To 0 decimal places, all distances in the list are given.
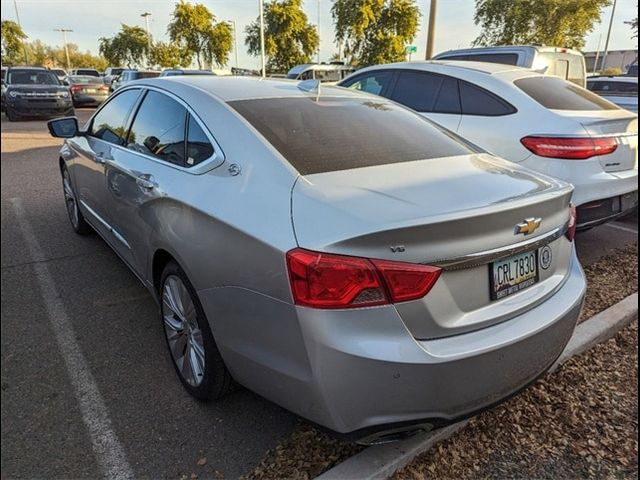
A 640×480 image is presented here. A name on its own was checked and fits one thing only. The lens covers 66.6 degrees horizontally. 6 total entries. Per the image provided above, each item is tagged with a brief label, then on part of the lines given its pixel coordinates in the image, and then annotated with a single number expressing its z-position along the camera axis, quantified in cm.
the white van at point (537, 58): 742
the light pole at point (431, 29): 1289
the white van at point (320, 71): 1922
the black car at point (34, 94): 1364
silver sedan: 164
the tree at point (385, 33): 2567
